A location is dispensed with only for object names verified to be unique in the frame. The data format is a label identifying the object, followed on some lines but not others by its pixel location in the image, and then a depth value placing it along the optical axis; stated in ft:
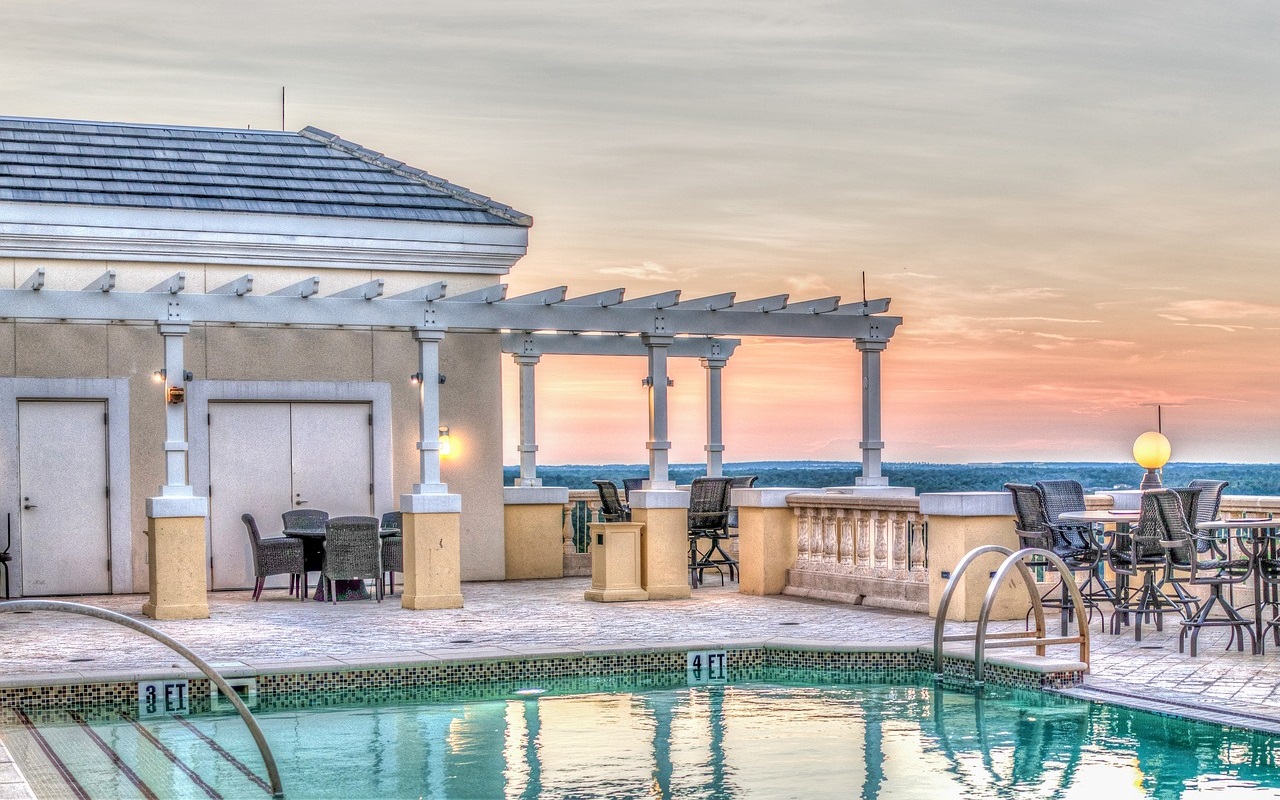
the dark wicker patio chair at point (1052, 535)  38.17
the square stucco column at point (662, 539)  47.98
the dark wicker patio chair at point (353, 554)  46.11
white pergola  42.73
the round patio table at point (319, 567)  48.49
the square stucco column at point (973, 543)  39.99
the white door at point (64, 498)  49.47
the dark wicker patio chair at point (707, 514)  54.65
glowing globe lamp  43.16
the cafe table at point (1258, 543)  32.32
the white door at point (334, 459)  52.90
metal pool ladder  28.84
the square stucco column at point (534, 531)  56.80
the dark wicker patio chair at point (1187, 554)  33.86
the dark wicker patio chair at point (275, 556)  47.57
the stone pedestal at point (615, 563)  47.42
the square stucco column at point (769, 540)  48.83
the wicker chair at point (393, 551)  48.78
